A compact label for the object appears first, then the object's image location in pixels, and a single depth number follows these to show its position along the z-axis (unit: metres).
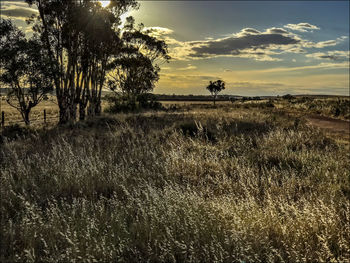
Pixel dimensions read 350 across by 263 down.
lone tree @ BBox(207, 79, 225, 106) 85.62
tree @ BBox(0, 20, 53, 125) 21.98
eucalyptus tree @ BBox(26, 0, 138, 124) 21.95
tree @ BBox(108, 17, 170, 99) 38.66
